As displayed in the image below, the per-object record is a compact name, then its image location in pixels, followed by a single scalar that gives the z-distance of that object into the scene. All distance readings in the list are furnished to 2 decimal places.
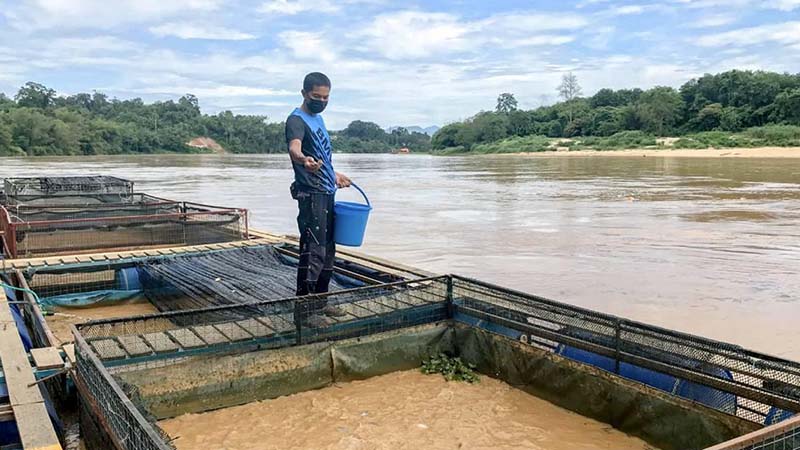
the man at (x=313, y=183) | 4.45
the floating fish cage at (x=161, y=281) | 5.83
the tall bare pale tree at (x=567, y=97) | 103.24
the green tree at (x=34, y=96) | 117.06
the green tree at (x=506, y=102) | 129.88
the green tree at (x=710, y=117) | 65.12
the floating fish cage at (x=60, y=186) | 12.81
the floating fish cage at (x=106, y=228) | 7.70
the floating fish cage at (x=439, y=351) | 3.36
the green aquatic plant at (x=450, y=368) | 4.64
